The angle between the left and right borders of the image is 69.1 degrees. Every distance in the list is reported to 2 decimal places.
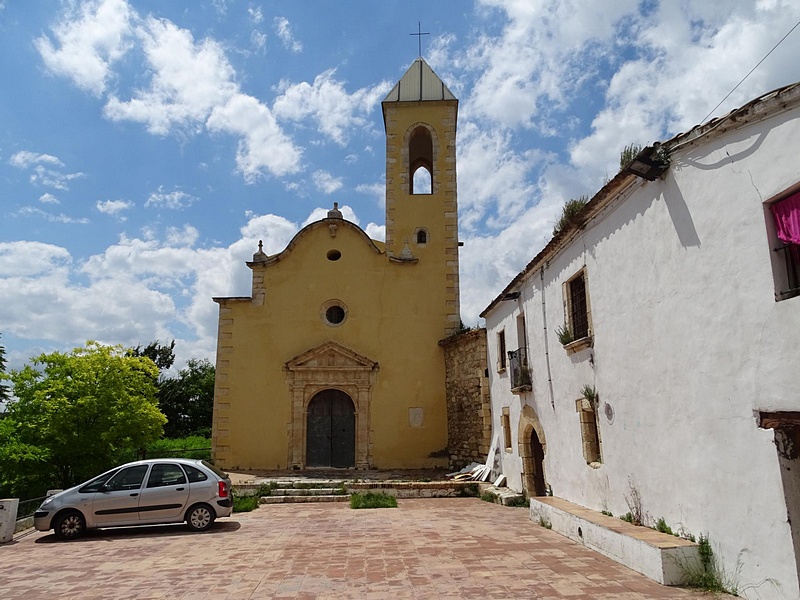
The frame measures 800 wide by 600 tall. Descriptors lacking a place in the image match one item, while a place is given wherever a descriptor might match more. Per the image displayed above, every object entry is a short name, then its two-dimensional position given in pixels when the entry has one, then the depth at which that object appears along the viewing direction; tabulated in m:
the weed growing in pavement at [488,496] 12.53
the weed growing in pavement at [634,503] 7.12
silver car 9.09
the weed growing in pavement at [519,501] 11.68
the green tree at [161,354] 42.15
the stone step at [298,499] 13.16
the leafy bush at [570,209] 11.00
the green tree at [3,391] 24.06
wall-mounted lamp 6.33
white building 4.77
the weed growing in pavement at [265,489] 13.58
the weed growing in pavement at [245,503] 11.89
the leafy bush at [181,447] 23.11
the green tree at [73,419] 13.50
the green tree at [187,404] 37.41
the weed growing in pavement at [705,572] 5.31
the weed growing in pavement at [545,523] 8.97
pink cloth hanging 4.70
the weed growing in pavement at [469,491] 13.88
